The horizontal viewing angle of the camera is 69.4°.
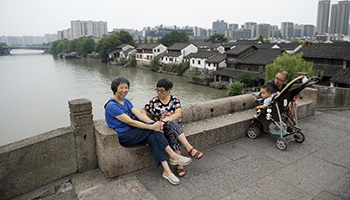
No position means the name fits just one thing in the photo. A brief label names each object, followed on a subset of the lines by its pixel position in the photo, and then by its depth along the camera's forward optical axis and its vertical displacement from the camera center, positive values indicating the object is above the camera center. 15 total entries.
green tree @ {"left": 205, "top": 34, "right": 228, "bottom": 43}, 60.01 +4.30
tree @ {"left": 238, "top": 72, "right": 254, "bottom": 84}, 27.91 -2.25
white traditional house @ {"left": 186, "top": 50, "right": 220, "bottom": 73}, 36.78 -0.18
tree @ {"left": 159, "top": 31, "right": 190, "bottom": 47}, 56.94 +4.16
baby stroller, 3.77 -0.93
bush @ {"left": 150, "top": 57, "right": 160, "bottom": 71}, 45.00 -1.34
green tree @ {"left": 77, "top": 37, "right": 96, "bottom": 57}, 73.00 +2.79
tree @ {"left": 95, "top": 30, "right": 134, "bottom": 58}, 61.94 +3.53
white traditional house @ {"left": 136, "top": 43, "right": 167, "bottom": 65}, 49.71 +0.88
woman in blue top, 2.85 -0.84
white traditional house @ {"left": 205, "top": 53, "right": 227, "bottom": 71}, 34.44 -0.71
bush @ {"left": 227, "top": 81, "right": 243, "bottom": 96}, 25.00 -3.10
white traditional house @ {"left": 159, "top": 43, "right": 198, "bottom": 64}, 43.06 +0.65
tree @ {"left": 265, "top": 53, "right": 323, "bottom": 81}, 21.89 -0.67
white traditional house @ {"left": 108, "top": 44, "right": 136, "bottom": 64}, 55.94 +0.71
